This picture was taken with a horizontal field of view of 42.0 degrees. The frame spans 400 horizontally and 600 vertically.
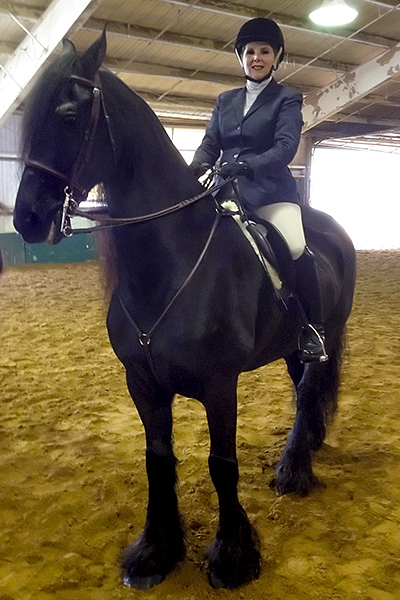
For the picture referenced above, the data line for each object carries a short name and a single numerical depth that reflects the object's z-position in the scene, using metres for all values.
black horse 1.65
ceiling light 7.02
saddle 2.16
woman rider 2.22
